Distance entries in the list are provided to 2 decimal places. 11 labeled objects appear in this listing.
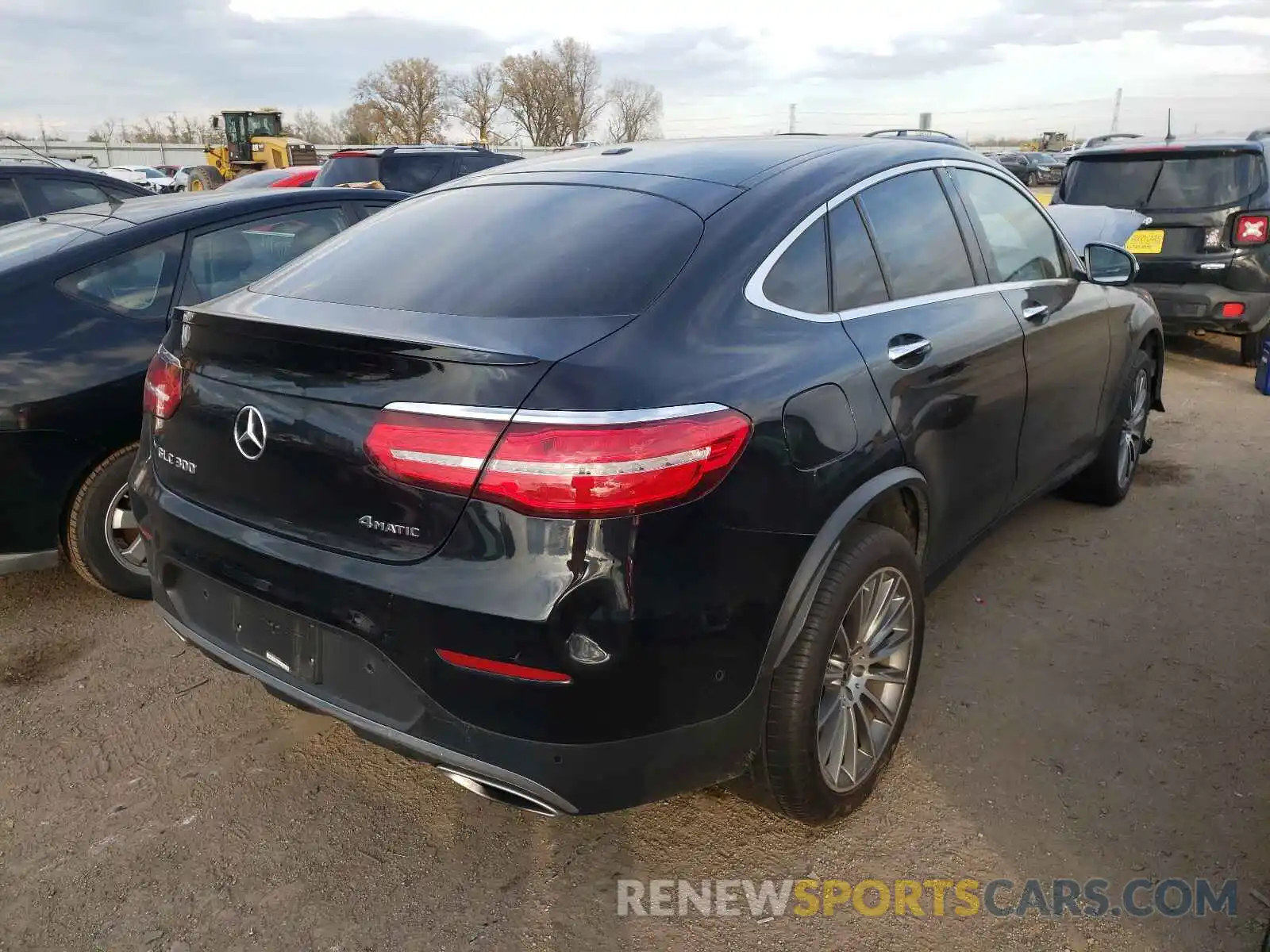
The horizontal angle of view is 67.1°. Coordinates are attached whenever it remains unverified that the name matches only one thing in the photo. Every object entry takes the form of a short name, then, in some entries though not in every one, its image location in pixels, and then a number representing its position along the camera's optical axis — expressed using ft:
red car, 38.50
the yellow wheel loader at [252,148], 108.68
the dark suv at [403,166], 35.81
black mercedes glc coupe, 6.04
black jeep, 22.40
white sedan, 87.34
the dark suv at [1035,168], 103.91
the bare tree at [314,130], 260.83
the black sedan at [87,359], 10.96
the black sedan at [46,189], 22.99
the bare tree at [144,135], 236.63
